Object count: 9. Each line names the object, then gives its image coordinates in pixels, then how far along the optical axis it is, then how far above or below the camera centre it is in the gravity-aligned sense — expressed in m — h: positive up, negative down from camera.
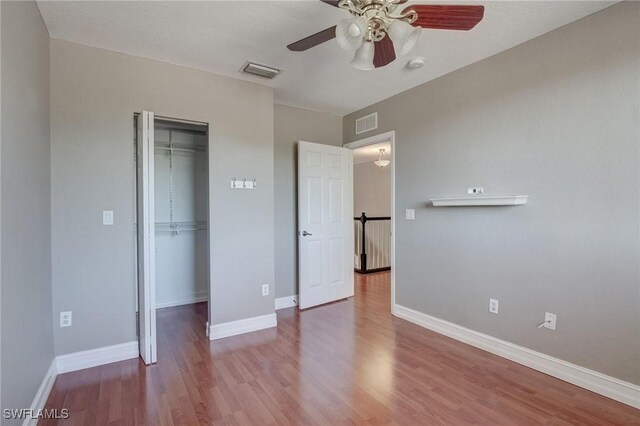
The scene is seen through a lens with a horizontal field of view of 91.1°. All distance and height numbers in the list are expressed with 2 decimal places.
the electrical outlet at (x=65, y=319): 2.42 -0.83
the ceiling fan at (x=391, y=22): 1.51 +0.94
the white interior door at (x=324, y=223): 3.93 -0.18
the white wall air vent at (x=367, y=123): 3.95 +1.11
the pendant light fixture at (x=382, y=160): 6.38 +0.99
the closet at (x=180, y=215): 3.99 -0.06
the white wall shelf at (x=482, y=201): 2.49 +0.06
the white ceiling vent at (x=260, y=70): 2.88 +1.33
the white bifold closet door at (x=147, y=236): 2.48 -0.20
